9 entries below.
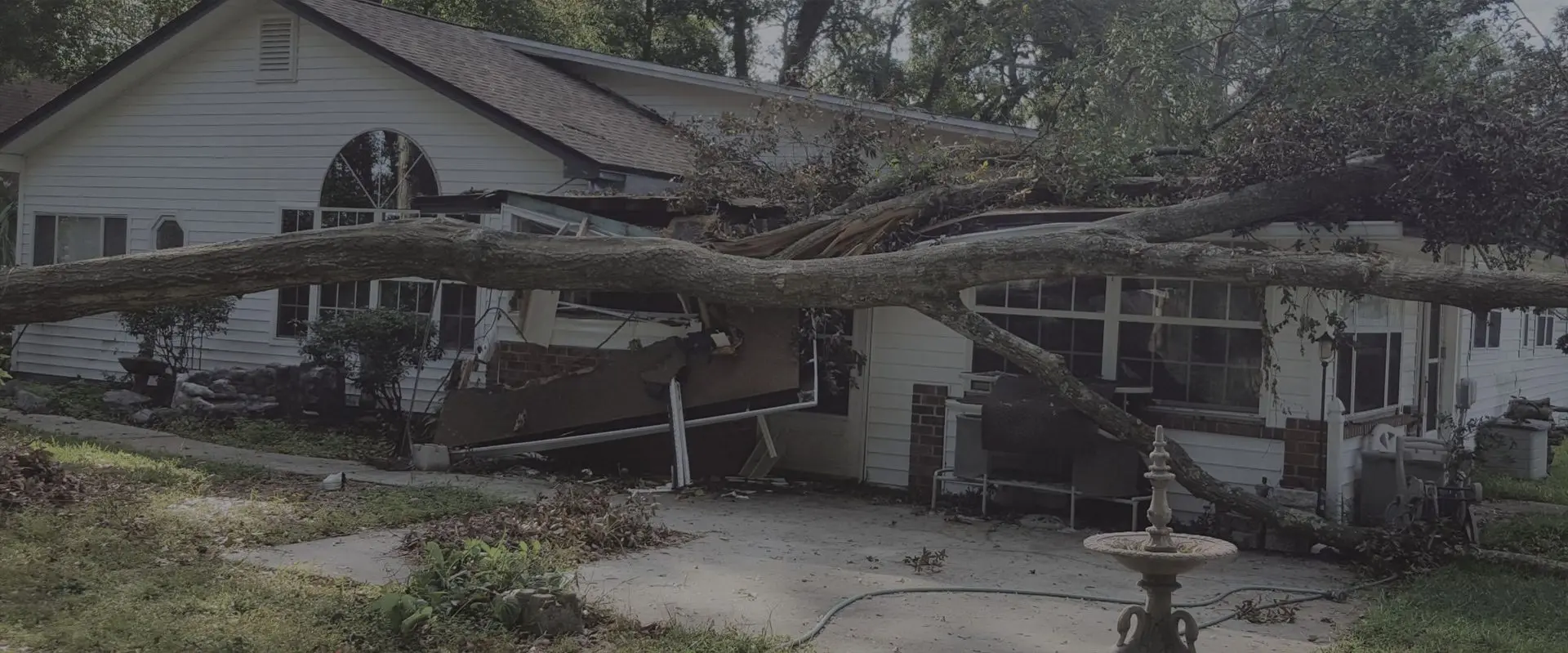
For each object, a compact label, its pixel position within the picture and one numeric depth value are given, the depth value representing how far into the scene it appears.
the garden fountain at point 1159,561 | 4.96
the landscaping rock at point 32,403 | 13.42
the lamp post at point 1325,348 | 8.59
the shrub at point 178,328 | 14.59
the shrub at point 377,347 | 13.03
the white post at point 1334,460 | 8.77
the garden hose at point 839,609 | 5.74
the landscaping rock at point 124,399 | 13.73
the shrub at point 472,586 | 5.66
